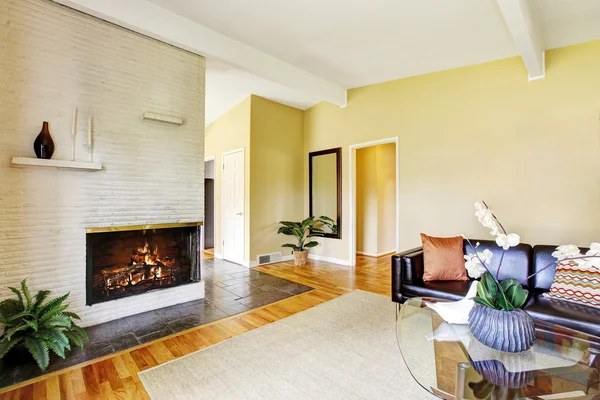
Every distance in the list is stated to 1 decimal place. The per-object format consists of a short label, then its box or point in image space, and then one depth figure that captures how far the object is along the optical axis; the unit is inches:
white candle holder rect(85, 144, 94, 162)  103.1
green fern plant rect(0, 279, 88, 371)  74.7
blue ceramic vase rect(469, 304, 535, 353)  52.4
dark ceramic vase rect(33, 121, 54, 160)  91.3
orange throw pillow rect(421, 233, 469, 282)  103.2
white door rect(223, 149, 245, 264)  200.4
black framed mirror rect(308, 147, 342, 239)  203.9
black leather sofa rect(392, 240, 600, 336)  81.9
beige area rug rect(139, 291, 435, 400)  67.7
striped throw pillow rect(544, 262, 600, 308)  79.8
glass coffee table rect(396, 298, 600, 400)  47.1
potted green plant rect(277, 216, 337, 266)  199.2
